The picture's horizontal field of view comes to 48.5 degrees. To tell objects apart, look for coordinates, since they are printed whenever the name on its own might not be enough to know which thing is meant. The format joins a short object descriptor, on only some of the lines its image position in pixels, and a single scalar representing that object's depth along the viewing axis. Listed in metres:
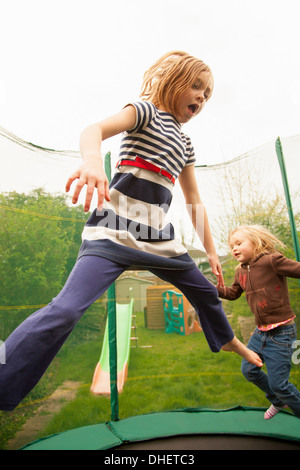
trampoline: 1.64
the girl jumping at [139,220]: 0.73
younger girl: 1.51
